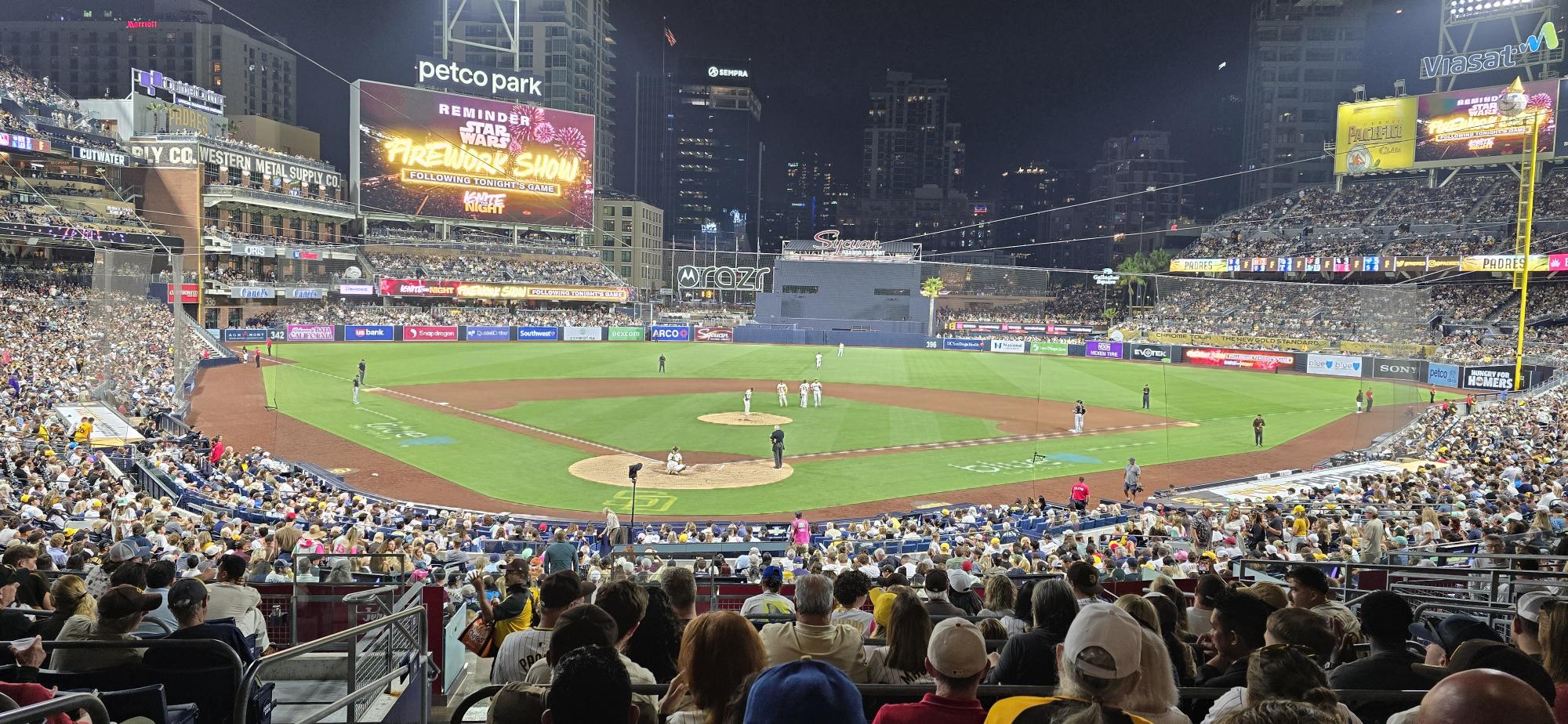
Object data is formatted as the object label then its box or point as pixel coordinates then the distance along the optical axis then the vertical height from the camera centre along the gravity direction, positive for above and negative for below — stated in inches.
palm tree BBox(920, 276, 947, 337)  3754.9 +132.4
